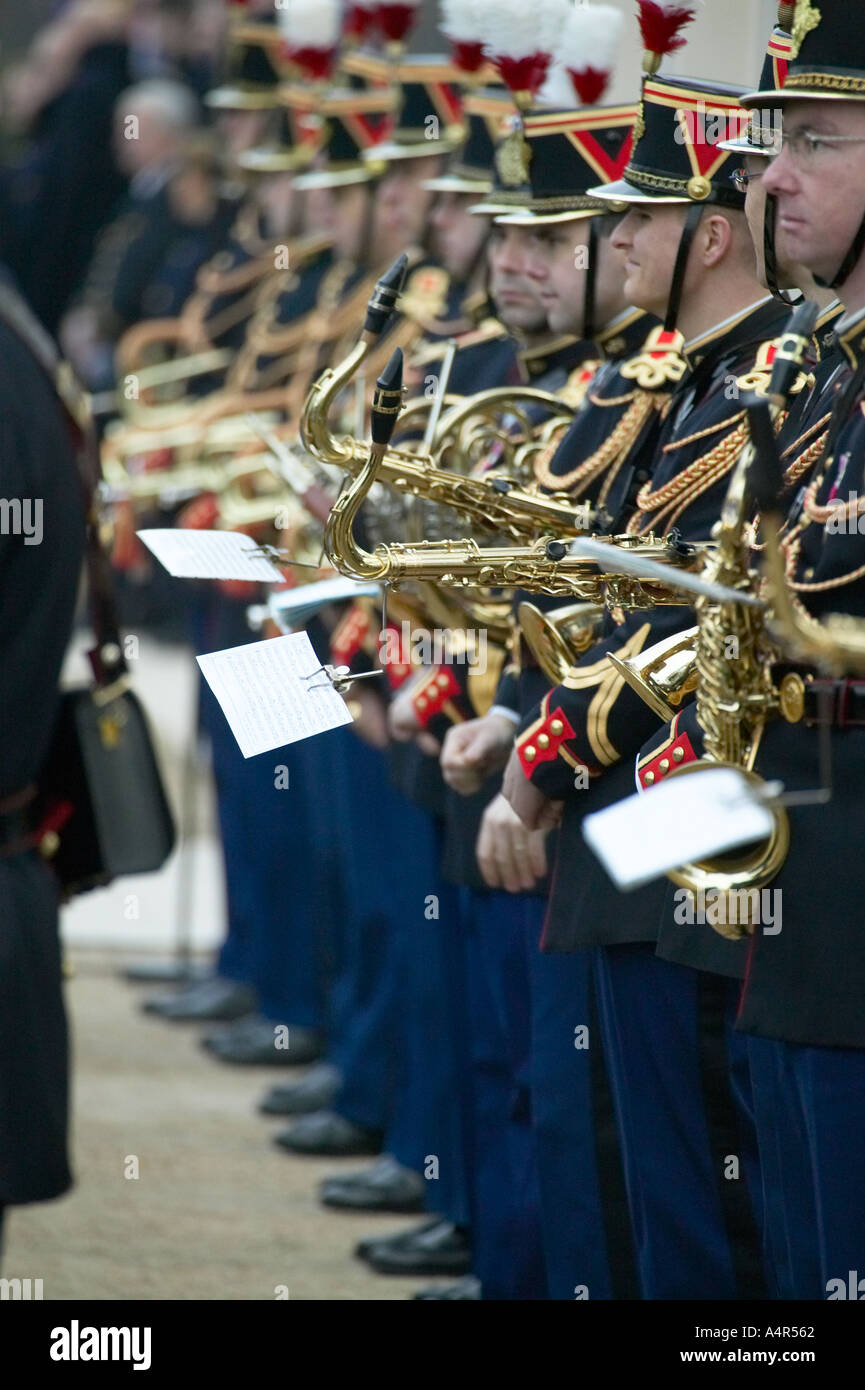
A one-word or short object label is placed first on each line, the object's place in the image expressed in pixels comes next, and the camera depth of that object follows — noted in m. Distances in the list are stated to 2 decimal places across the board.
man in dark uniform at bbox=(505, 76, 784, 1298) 6.36
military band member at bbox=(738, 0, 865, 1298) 4.99
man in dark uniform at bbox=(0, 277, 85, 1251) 7.27
